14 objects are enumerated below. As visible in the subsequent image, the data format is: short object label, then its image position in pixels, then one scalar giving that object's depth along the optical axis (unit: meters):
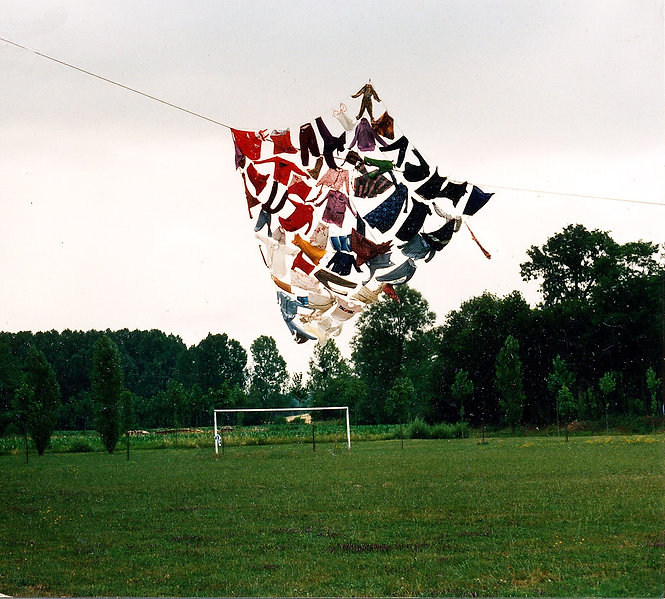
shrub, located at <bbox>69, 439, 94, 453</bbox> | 32.09
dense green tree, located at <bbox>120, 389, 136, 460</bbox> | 30.55
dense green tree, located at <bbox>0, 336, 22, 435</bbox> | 35.84
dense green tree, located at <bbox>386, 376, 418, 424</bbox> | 34.69
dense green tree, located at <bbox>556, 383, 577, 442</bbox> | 33.50
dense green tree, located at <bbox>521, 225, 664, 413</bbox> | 33.94
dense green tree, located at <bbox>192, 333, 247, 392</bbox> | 31.22
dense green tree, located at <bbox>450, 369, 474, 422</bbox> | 36.34
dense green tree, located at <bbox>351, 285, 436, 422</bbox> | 38.31
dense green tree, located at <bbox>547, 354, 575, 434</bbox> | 34.44
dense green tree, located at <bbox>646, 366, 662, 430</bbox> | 31.78
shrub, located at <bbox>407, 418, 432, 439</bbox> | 33.41
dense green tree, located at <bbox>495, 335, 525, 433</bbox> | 33.44
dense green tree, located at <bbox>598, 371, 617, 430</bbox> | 33.03
